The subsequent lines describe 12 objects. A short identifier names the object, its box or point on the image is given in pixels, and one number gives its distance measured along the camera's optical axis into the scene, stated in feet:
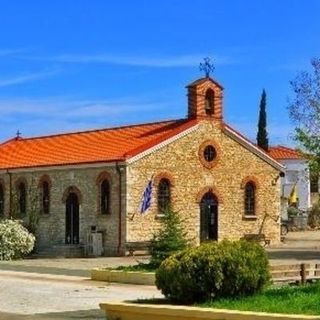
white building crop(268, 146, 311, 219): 250.16
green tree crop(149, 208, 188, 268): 87.61
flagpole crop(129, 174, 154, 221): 129.86
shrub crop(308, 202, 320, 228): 215.51
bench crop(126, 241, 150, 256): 128.57
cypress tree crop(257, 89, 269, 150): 232.32
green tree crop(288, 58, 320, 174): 129.70
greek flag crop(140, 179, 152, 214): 131.75
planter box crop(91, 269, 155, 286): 81.66
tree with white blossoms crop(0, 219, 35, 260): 128.47
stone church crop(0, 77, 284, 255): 131.75
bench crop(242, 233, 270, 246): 145.59
